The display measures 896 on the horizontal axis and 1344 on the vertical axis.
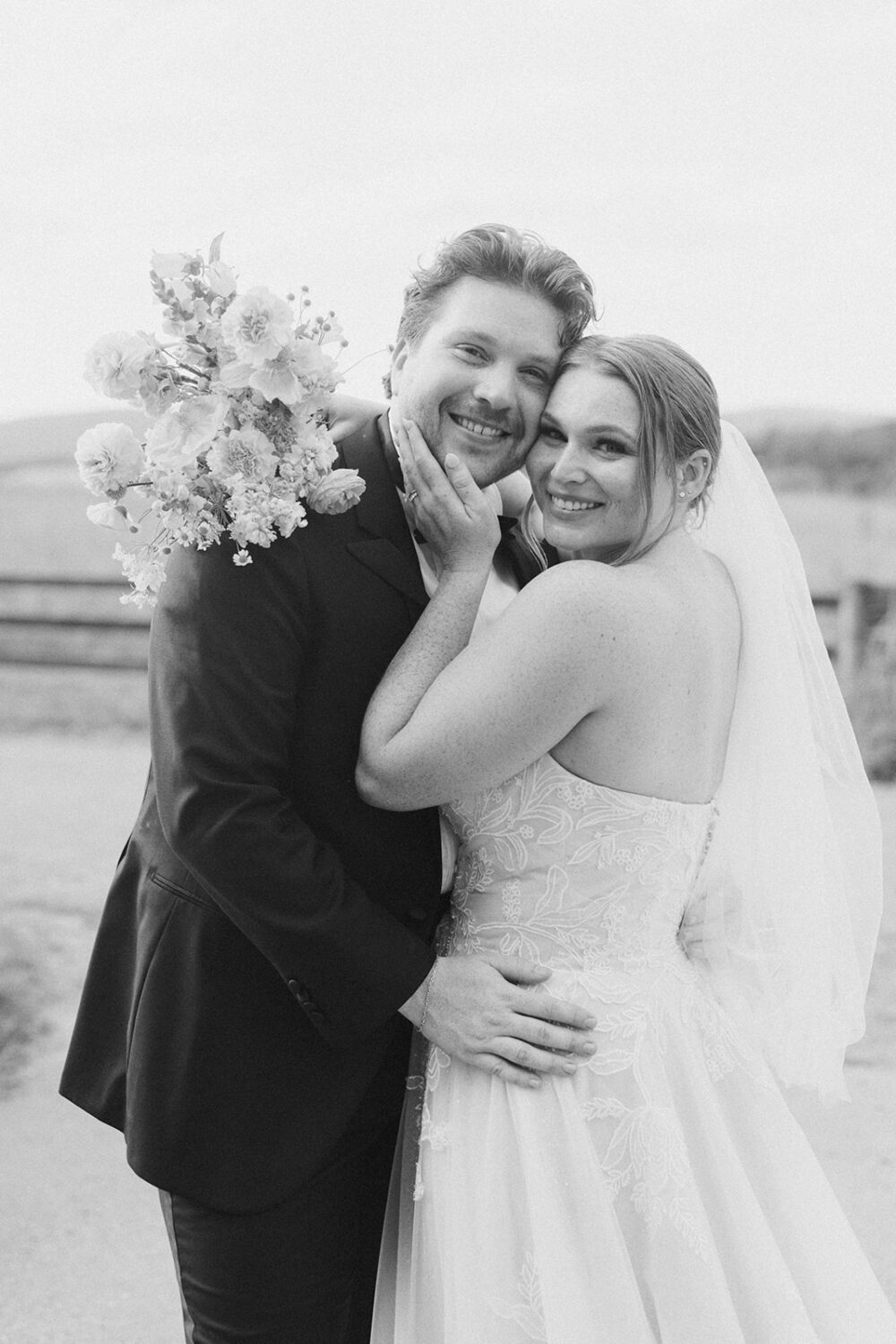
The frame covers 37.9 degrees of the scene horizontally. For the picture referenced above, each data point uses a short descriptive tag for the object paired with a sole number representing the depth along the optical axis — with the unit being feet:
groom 5.43
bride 5.37
